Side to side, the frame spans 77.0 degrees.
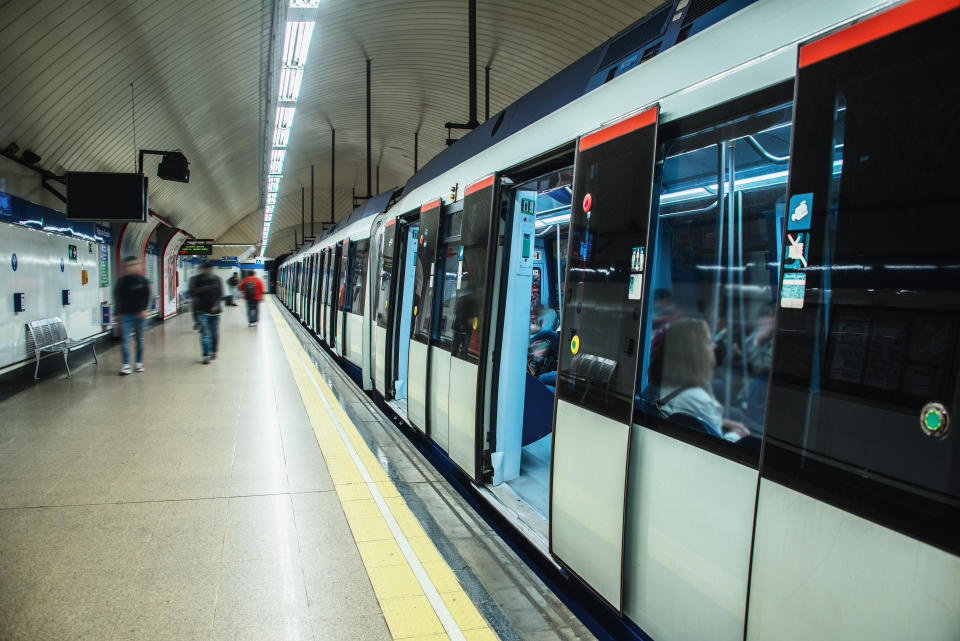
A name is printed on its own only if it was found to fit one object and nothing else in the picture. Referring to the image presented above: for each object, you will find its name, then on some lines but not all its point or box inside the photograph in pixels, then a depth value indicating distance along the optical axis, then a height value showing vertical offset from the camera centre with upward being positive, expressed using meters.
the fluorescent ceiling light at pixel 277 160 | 16.65 +3.08
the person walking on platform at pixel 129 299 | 9.18 -0.61
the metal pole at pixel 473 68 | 7.72 +2.67
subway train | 1.34 -0.13
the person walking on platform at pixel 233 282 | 27.33 -0.96
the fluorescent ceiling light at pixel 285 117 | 11.53 +2.94
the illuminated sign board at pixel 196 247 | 24.67 +0.59
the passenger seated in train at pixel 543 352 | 7.11 -0.92
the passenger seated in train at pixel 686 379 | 2.07 -0.36
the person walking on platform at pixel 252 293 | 17.89 -0.88
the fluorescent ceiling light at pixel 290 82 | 9.38 +2.97
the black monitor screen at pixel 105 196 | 9.27 +0.96
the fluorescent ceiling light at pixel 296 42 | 7.56 +2.96
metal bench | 8.80 -1.26
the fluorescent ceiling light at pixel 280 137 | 13.60 +3.01
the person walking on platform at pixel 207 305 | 10.48 -0.75
